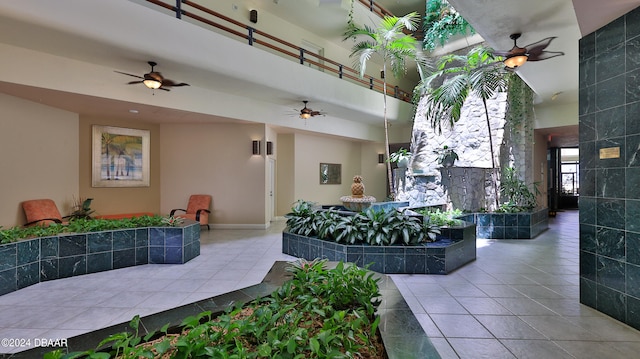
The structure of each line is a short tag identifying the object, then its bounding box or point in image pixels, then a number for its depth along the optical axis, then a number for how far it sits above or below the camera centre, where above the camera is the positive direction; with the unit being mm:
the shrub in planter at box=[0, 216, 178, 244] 3496 -671
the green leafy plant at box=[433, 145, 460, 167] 7511 +572
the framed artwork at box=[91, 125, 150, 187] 6652 +554
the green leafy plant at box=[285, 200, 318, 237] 4816 -733
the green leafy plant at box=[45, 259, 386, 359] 1134 -706
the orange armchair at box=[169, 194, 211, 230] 7020 -744
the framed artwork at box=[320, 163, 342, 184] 9789 +212
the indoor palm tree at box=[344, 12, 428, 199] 7051 +3418
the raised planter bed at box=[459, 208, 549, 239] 6145 -1005
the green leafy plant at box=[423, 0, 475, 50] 8453 +4729
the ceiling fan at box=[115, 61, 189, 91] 4512 +1586
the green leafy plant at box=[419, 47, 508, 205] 5301 +1794
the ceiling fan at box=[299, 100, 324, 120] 6862 +1602
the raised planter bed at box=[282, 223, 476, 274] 3857 -1066
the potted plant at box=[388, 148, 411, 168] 8795 +643
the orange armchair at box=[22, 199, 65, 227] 5129 -595
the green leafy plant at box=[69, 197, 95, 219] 6043 -624
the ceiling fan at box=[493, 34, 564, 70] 3990 +1822
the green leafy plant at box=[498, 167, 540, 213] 6895 -380
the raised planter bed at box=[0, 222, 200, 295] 3352 -1007
